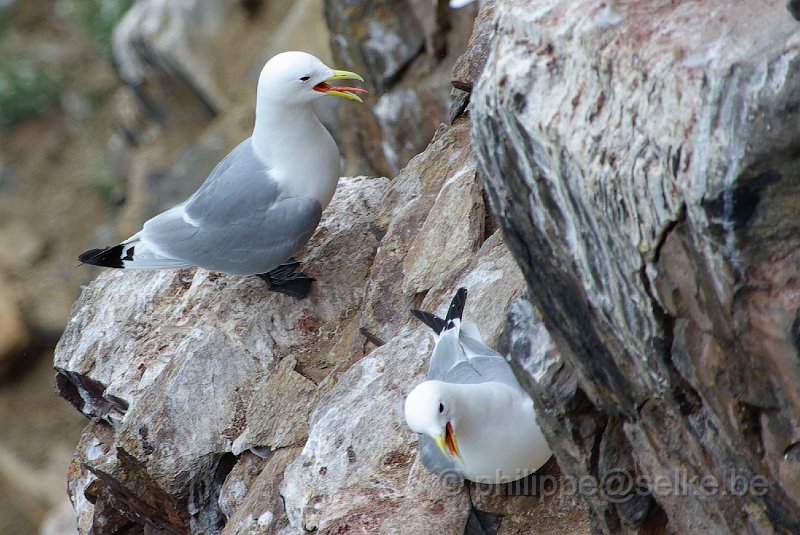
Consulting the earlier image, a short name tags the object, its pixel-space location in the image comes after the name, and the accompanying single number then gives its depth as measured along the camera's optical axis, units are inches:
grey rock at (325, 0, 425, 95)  614.9
